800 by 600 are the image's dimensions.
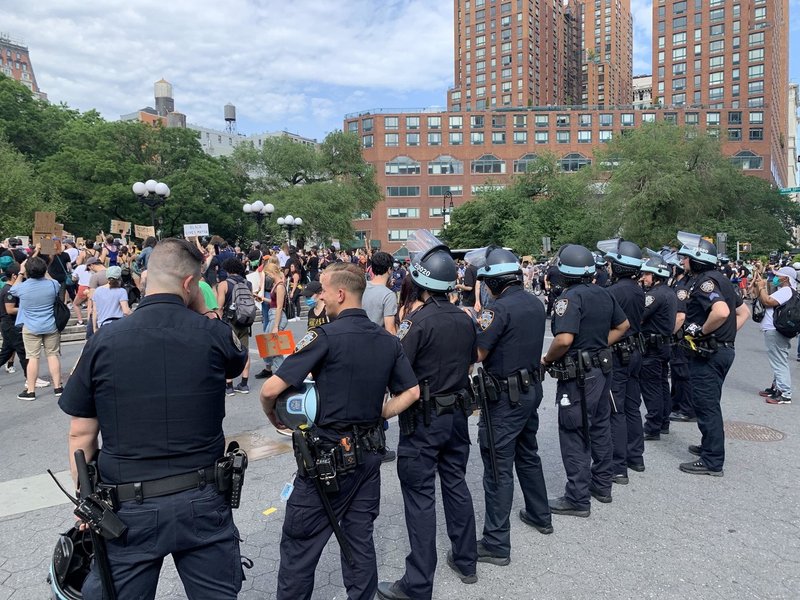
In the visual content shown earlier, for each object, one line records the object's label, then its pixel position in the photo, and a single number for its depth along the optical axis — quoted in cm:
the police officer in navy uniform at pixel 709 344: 512
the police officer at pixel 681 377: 672
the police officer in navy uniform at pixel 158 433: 220
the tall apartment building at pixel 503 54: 11212
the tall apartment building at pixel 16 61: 12075
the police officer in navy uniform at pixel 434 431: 326
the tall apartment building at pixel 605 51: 14875
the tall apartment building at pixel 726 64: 8162
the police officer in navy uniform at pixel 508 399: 376
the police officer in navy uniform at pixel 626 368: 505
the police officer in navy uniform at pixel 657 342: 593
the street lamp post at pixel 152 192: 1443
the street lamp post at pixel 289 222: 2495
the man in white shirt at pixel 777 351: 773
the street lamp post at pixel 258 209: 2081
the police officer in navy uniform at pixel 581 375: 442
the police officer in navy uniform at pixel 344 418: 273
